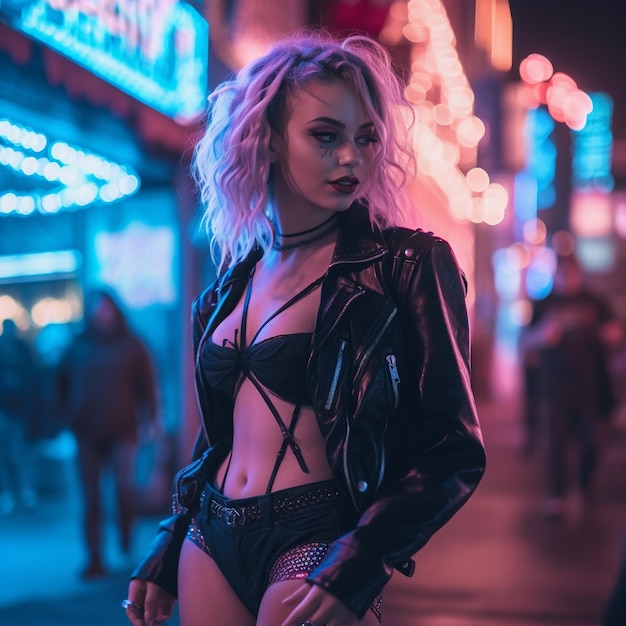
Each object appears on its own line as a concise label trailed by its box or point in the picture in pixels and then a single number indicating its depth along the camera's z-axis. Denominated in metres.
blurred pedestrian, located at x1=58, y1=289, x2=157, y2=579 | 6.41
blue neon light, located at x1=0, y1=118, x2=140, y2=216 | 6.74
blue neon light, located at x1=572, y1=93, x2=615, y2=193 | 18.20
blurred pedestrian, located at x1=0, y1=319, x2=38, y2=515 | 8.93
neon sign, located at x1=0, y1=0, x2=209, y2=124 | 5.34
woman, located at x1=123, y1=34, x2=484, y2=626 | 1.77
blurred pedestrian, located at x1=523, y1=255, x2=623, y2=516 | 7.68
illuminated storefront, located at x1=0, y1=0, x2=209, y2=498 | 5.54
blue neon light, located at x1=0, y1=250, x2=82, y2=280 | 10.06
